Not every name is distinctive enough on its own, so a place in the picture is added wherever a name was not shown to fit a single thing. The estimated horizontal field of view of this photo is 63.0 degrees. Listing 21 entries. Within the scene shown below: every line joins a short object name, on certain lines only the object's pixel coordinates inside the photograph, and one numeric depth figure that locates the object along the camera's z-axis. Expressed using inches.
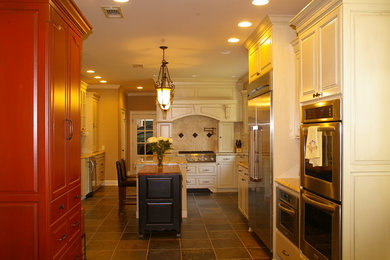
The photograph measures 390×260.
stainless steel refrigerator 146.4
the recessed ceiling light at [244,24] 150.0
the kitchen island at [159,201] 173.8
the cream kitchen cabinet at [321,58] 90.1
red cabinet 85.2
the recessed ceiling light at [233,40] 177.2
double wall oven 88.7
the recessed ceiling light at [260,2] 125.0
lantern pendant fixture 200.0
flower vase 203.0
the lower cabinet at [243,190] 197.3
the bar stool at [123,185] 215.3
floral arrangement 202.2
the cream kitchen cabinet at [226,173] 305.3
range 310.8
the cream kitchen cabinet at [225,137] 315.3
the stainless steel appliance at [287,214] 119.9
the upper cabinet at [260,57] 149.2
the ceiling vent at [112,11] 132.2
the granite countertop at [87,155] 274.1
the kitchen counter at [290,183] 122.0
